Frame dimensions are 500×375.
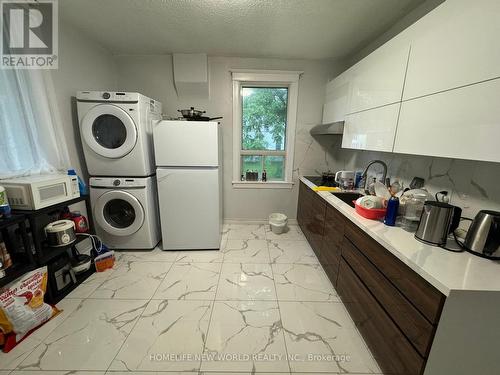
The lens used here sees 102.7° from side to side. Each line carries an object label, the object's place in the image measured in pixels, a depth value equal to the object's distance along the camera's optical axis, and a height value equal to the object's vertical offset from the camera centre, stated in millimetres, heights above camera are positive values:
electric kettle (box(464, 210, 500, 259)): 895 -359
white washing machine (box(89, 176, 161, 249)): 2080 -702
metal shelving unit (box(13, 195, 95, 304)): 1399 -781
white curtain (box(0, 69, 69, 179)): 1450 +140
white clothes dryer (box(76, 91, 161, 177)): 1919 +137
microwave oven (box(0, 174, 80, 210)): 1378 -338
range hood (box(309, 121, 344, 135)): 2129 +267
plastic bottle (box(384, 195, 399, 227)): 1266 -363
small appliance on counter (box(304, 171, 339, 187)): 2414 -370
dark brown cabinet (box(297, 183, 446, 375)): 849 -774
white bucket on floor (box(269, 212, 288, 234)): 2775 -999
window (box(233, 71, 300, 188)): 2758 +311
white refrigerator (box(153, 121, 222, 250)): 2045 -376
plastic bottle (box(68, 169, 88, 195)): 1854 -396
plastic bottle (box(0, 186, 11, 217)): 1280 -395
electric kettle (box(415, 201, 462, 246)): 992 -340
